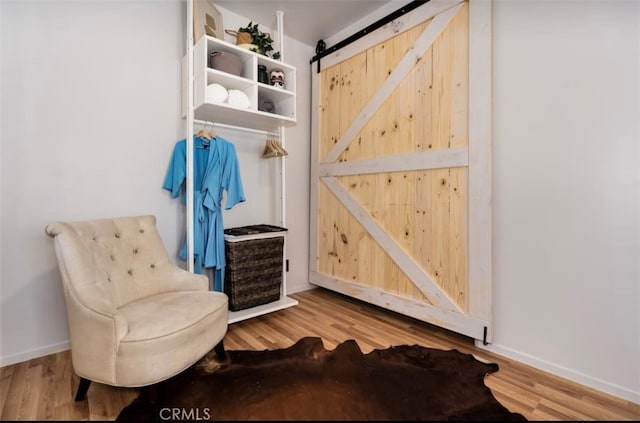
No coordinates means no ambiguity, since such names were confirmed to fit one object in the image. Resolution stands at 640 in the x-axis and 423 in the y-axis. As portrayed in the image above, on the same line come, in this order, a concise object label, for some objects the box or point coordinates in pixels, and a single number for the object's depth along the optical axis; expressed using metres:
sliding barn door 1.98
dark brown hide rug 1.37
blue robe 2.24
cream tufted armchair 1.33
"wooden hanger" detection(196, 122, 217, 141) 2.30
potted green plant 2.44
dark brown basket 2.34
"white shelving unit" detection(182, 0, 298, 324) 2.14
